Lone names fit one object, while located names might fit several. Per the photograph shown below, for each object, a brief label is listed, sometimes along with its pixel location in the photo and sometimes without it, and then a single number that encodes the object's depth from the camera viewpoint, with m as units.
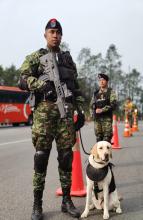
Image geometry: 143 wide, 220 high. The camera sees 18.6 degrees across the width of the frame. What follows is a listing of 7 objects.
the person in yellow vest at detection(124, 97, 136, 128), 20.42
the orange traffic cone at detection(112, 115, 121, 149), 13.57
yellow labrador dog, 4.89
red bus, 34.47
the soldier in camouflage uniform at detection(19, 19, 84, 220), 4.78
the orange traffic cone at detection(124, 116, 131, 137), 19.42
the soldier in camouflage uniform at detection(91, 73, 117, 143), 8.43
